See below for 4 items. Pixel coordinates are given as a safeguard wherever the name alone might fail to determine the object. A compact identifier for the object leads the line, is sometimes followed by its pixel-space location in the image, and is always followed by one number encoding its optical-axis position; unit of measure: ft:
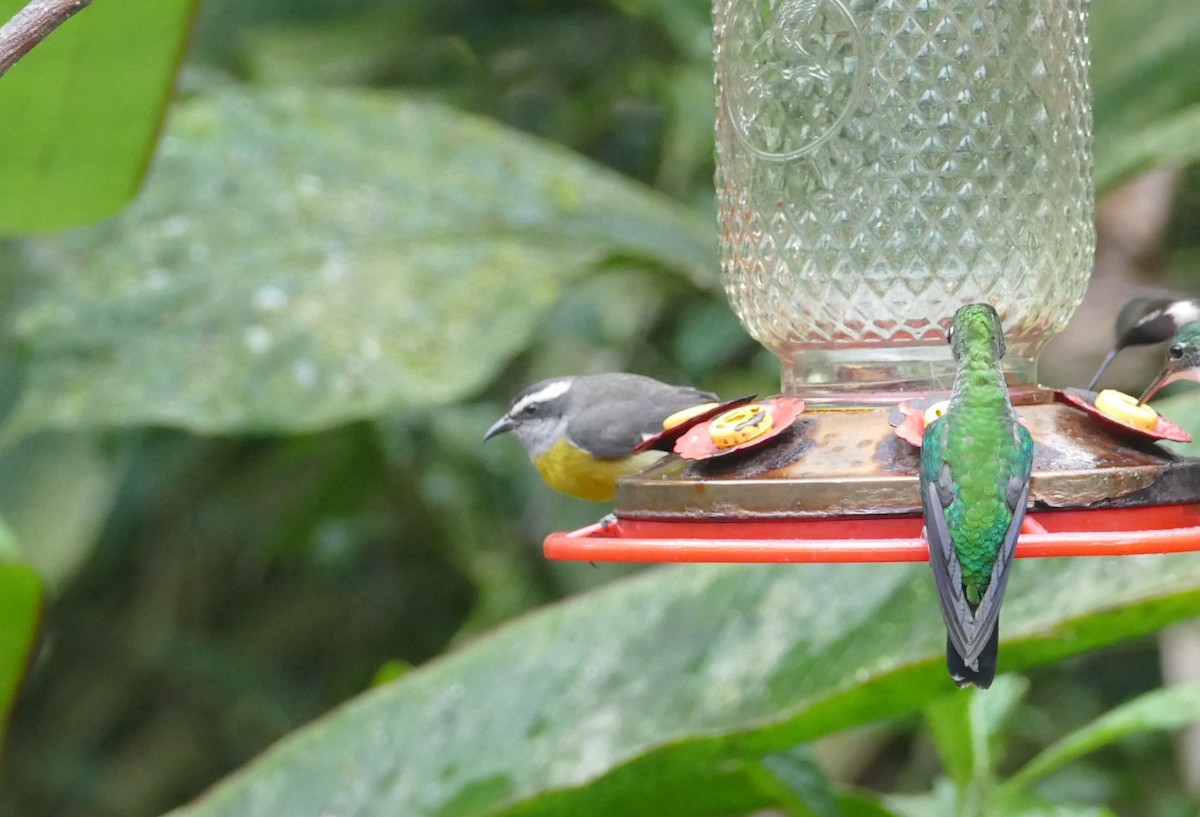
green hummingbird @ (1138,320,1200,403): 18.10
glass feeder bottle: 17.17
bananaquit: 22.48
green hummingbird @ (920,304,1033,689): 13.35
